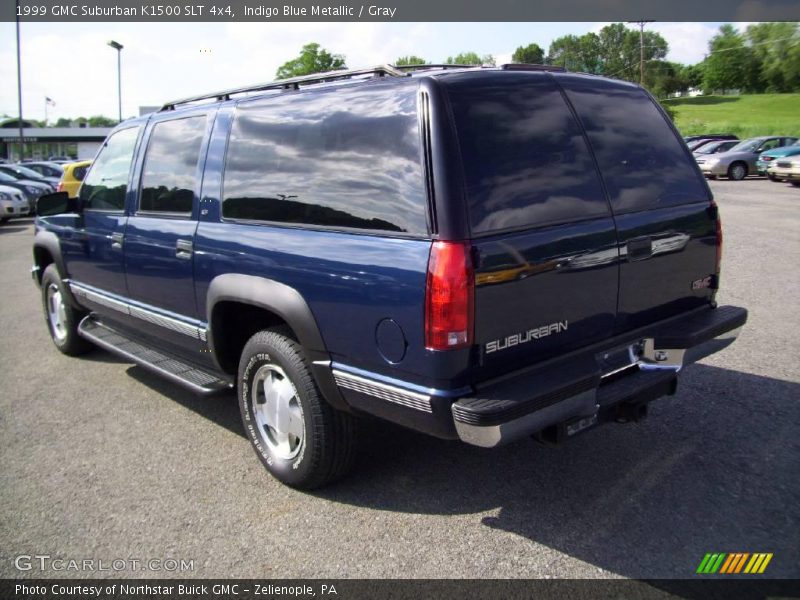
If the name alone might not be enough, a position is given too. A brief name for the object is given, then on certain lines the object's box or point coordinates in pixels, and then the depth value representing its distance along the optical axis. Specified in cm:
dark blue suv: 276
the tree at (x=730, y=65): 10044
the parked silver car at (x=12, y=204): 1770
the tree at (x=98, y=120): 11585
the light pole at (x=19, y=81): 3461
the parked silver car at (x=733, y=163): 2614
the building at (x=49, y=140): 7162
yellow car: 1559
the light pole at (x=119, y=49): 4362
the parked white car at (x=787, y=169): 2125
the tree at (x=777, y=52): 7369
